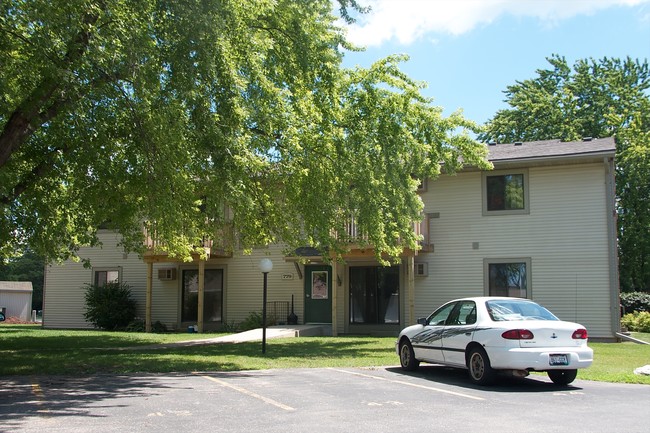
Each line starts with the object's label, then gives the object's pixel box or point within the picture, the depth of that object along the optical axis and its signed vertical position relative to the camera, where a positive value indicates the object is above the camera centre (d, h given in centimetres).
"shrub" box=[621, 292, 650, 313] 2647 -79
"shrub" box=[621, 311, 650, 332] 2298 -143
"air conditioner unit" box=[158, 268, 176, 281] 2559 +26
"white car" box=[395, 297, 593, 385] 947 -92
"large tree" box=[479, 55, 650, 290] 3331 +1021
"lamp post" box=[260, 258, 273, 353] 1418 +34
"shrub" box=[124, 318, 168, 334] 2486 -187
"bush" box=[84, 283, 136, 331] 2534 -110
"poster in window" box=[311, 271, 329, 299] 2398 -14
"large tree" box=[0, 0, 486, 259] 952 +292
